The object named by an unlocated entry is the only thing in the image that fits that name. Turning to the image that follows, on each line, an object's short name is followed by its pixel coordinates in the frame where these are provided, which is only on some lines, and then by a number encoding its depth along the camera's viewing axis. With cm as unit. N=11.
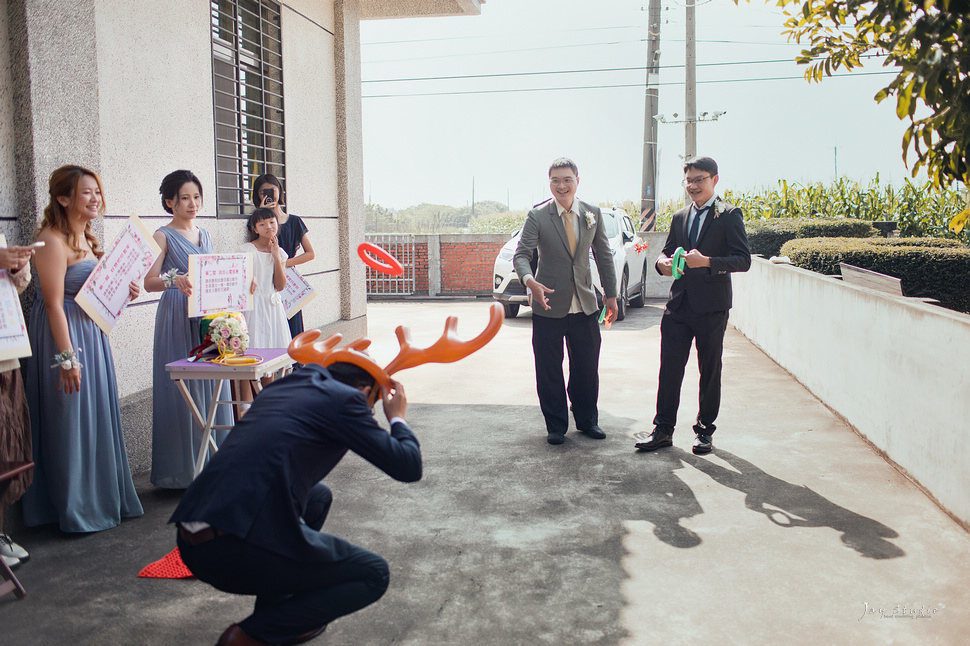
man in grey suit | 643
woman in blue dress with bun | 522
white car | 1406
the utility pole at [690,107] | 2077
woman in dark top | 662
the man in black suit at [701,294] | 588
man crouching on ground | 266
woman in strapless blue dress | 442
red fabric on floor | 403
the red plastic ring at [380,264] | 573
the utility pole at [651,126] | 2267
